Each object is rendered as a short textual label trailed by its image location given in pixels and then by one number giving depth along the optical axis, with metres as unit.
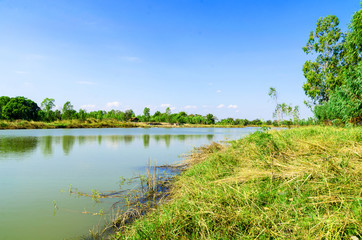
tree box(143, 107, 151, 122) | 91.88
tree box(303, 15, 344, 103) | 17.33
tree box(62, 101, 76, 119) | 56.35
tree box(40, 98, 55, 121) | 60.92
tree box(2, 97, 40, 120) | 53.69
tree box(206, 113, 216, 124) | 101.81
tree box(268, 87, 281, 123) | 28.17
